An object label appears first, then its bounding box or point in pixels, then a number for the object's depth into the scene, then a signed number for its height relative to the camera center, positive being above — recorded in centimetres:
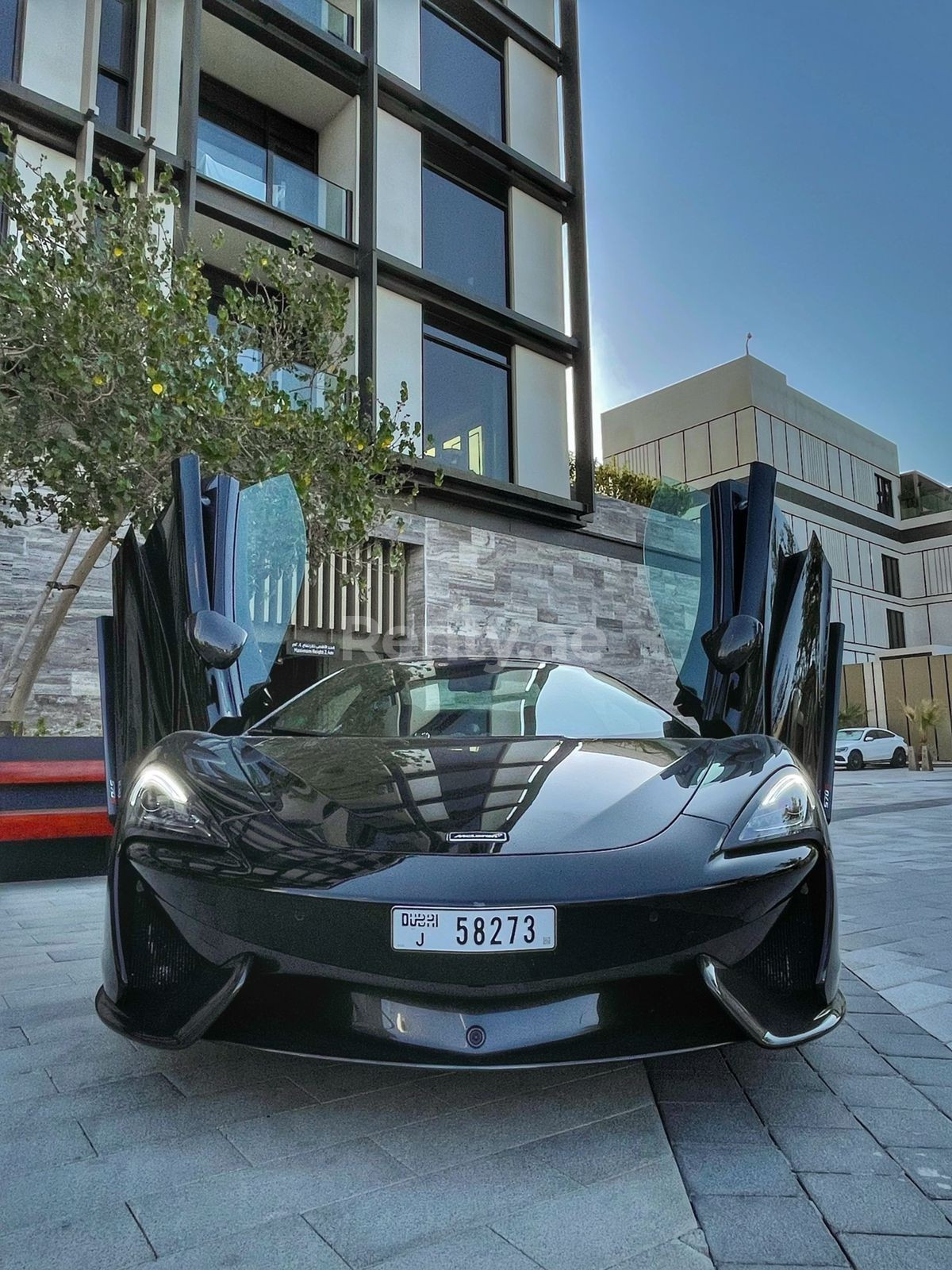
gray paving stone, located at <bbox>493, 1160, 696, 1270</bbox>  141 -78
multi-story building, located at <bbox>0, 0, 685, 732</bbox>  1016 +708
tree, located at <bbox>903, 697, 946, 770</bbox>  2856 +81
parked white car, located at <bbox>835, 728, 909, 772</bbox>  2702 -18
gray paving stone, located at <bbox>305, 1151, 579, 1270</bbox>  144 -77
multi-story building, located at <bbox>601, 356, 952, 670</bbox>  3481 +1082
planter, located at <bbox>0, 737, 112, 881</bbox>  525 -34
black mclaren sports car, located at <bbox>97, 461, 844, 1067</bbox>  176 -30
